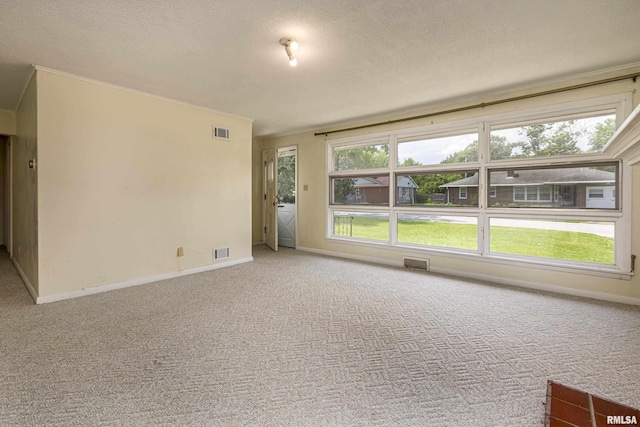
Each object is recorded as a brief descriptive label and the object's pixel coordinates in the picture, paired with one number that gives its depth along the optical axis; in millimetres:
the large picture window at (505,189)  3174
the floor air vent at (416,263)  4402
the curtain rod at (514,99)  2984
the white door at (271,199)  5945
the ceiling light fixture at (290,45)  2427
